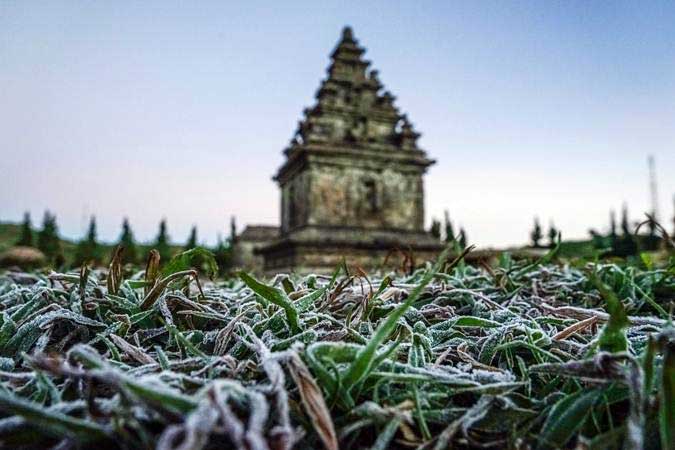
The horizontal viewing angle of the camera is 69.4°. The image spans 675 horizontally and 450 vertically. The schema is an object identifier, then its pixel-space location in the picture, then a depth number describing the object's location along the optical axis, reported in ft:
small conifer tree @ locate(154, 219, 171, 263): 69.62
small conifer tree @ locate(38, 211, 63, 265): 66.65
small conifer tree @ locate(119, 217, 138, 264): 70.04
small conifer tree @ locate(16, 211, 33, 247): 68.03
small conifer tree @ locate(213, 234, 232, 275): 58.26
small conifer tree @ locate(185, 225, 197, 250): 77.77
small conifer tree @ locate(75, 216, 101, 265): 64.90
